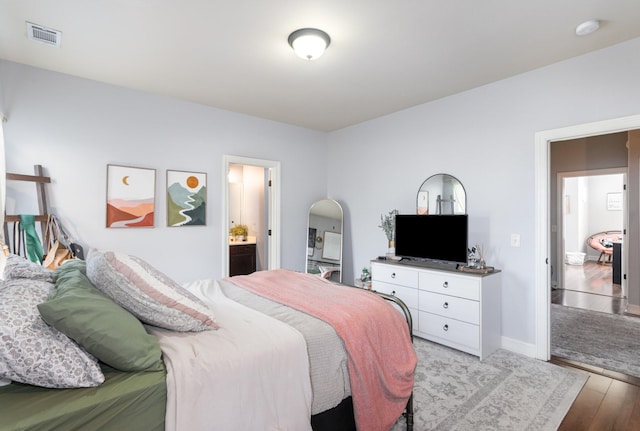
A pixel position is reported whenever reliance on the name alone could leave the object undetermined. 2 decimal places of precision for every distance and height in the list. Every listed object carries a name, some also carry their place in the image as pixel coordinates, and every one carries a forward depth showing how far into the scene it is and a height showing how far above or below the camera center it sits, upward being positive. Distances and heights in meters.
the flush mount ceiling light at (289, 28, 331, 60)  2.37 +1.30
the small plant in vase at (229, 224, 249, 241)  5.84 -0.23
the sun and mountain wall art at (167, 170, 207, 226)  3.78 +0.24
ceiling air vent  2.36 +1.36
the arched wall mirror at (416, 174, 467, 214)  3.63 +0.28
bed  1.09 -0.57
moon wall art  3.41 +0.24
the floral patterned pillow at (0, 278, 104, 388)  1.03 -0.44
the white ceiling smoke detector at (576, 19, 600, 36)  2.28 +1.37
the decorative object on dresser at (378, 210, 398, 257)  4.08 -0.10
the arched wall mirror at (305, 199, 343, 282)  4.89 -0.29
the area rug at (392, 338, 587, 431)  2.08 -1.26
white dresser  3.02 -0.83
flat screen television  3.29 -0.18
